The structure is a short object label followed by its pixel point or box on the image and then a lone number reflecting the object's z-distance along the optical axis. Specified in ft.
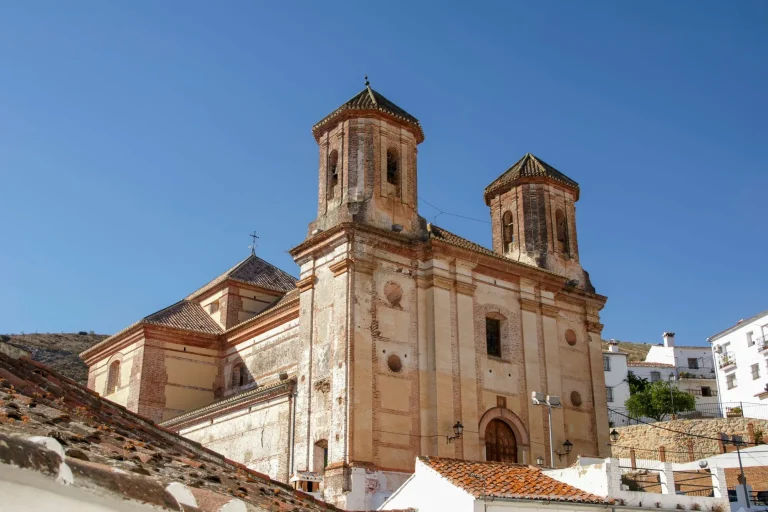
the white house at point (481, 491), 51.67
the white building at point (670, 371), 177.99
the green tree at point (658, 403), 161.48
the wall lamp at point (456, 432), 72.84
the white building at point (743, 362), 147.02
